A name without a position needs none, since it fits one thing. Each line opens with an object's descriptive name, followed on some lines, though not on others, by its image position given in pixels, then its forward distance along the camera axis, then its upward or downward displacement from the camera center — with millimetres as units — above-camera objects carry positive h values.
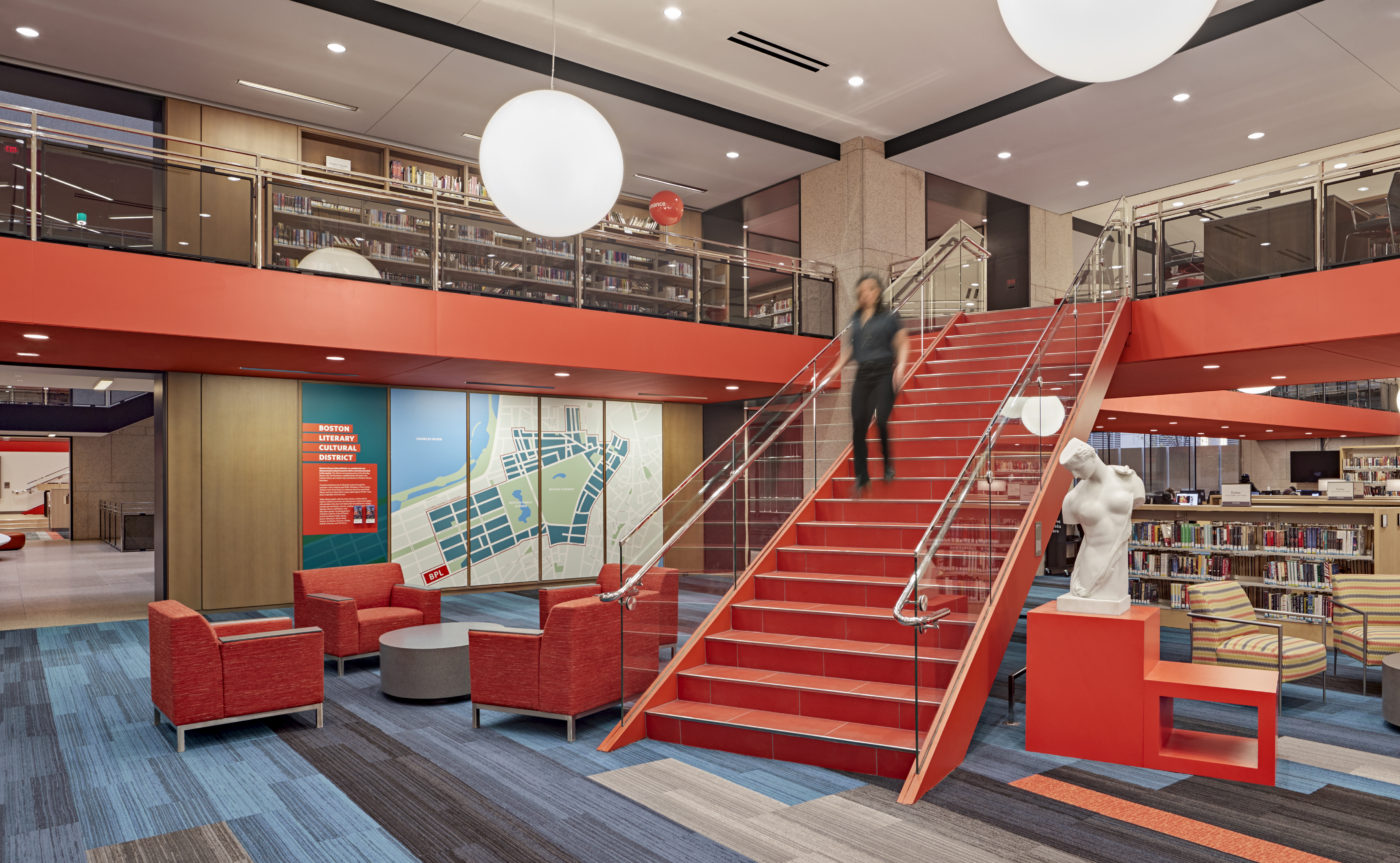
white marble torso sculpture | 5297 -565
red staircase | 5035 -1354
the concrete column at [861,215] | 12367 +3357
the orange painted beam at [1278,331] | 7758 +1060
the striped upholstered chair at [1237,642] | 6445 -1589
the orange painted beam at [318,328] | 6828 +1080
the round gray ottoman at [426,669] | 6438 -1742
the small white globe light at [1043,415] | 6691 +189
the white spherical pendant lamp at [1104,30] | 2572 +1261
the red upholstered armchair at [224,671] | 5301 -1495
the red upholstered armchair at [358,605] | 7391 -1533
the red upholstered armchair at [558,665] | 5480 -1491
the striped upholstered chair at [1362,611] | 6977 -1473
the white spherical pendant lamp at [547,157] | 4199 +1410
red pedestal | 4785 -1505
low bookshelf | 9023 -1292
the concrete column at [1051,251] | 15312 +3435
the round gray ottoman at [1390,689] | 5758 -1715
